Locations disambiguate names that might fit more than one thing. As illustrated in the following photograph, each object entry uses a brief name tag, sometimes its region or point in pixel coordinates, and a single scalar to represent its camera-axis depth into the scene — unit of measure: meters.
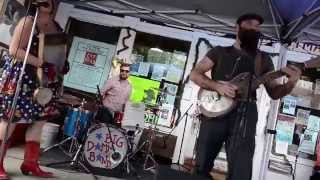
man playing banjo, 2.33
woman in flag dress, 2.86
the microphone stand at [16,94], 2.57
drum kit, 4.64
